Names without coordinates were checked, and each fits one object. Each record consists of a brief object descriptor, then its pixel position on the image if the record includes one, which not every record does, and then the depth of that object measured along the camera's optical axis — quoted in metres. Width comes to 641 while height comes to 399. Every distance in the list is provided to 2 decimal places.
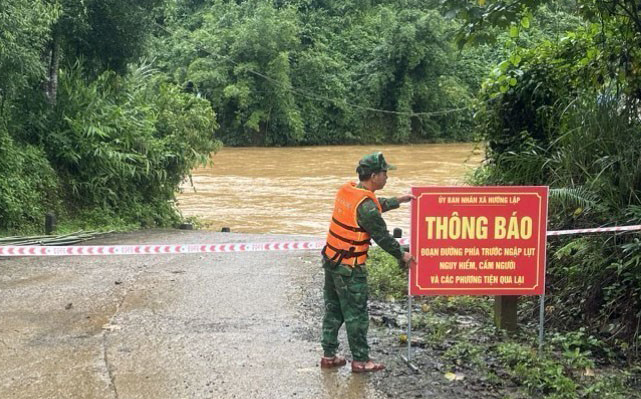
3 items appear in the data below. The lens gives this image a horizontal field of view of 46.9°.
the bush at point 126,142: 13.39
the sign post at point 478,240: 5.21
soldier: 4.86
